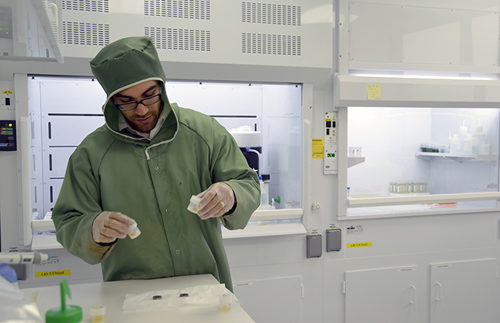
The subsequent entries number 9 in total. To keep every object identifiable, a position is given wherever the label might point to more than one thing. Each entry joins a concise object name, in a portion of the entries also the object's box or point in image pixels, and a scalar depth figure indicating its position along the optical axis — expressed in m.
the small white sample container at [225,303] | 1.26
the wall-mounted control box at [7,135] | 2.42
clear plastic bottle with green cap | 1.03
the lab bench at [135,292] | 1.23
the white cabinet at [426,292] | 3.03
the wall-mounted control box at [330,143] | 2.94
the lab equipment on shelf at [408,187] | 3.36
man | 1.55
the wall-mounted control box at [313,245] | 2.89
